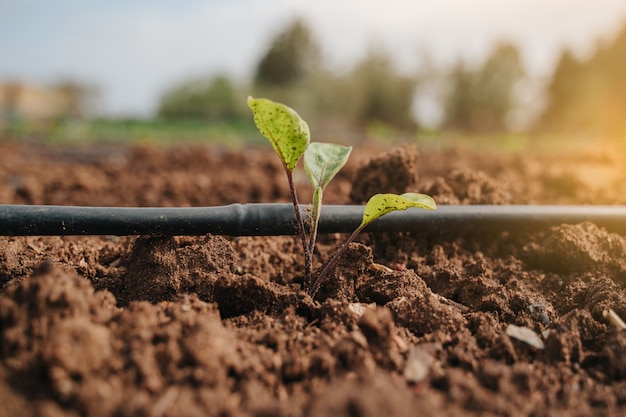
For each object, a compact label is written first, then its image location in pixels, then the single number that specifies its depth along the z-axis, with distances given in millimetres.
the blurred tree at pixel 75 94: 44200
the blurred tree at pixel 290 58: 41062
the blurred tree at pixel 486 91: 34031
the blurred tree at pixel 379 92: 33906
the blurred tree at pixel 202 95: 47844
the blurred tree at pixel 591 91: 33594
